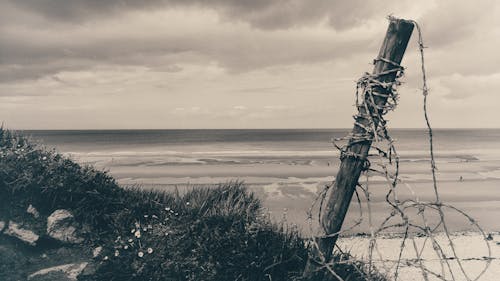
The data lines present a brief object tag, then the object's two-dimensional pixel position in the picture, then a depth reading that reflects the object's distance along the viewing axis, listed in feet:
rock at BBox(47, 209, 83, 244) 14.08
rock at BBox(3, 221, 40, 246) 14.14
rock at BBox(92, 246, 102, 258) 13.17
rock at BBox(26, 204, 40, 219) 14.98
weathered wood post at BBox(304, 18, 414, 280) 8.90
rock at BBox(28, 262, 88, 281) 12.76
